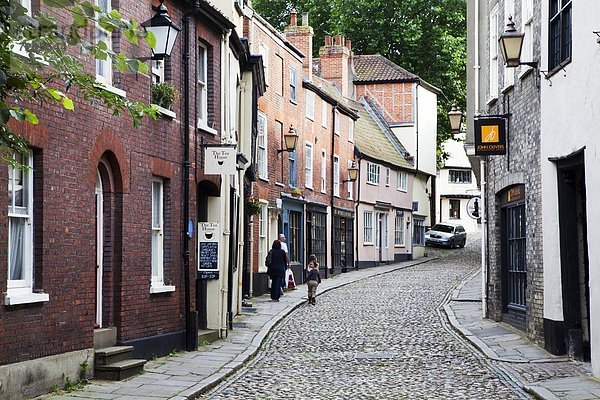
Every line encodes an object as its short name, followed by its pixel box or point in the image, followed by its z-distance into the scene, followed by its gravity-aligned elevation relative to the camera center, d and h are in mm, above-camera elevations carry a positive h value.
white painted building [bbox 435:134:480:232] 81500 +5950
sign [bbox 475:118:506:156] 19312 +2403
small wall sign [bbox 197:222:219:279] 16953 +210
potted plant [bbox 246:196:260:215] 26250 +1465
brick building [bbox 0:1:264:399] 11234 +576
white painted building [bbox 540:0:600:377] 13406 +1361
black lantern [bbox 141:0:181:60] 13312 +3144
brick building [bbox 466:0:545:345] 16906 +1658
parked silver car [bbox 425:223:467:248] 60812 +1576
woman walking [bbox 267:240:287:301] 26875 -202
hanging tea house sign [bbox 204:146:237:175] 16781 +1746
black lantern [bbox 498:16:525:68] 16453 +3592
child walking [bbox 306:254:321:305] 25797 -539
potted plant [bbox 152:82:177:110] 15312 +2641
